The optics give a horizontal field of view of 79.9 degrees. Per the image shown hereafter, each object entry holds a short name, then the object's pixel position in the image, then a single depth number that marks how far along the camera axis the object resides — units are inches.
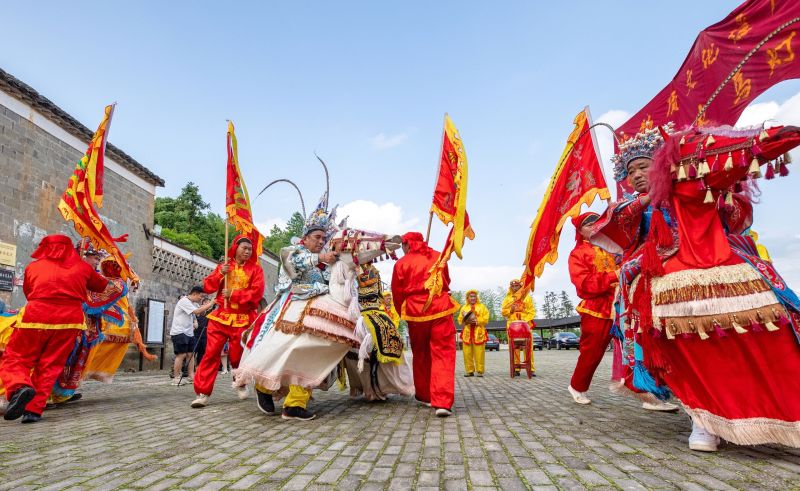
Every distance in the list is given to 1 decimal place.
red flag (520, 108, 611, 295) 175.2
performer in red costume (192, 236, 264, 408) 216.8
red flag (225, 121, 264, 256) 226.5
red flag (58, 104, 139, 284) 215.0
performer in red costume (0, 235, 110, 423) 176.4
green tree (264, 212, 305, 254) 1915.6
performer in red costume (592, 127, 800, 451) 104.4
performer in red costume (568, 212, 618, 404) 191.5
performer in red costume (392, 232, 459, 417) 175.9
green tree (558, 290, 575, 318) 3464.6
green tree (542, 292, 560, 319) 3545.8
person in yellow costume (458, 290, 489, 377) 387.9
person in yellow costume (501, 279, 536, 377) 385.4
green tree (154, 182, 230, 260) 1496.1
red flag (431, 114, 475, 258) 178.7
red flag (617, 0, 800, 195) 116.2
